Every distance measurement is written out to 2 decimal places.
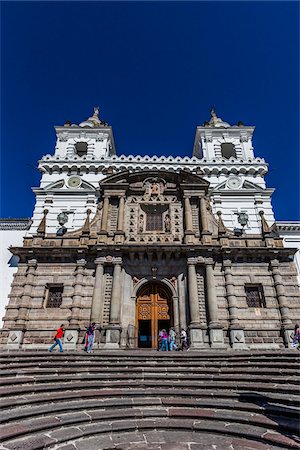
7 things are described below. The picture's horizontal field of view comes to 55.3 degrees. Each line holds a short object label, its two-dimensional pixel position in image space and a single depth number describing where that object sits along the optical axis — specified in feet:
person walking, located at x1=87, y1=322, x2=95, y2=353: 48.50
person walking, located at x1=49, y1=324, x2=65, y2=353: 46.32
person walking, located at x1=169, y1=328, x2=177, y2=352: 51.83
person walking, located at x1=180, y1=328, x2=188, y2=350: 53.47
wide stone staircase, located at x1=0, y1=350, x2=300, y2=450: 22.03
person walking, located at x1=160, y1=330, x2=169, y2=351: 52.33
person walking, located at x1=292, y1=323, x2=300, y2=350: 50.94
